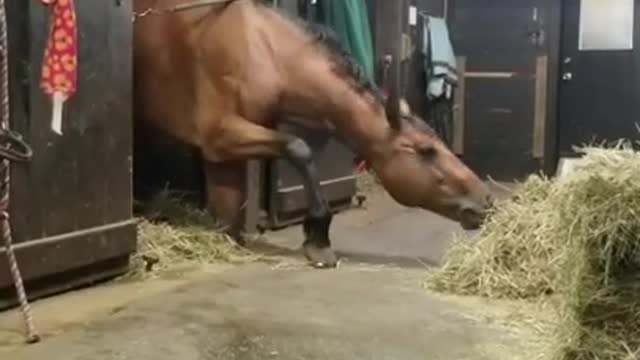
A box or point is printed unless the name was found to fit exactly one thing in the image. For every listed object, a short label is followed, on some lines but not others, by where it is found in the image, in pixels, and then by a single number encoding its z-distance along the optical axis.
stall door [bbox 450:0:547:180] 8.96
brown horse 4.76
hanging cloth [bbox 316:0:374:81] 6.13
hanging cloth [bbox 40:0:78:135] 3.38
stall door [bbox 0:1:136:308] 3.49
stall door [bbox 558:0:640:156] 8.80
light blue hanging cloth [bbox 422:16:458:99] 8.45
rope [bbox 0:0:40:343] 3.09
